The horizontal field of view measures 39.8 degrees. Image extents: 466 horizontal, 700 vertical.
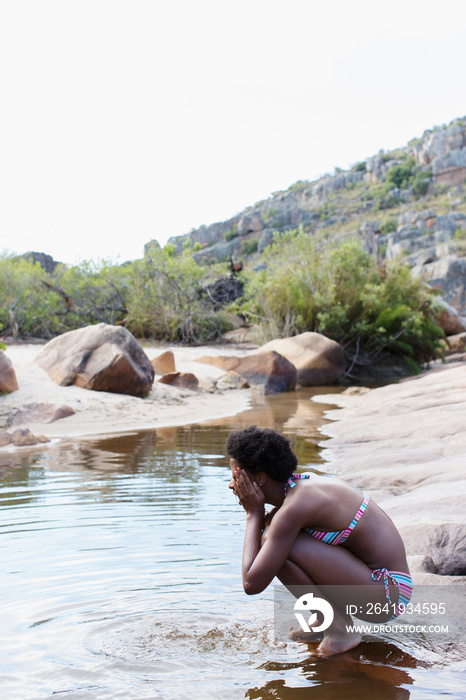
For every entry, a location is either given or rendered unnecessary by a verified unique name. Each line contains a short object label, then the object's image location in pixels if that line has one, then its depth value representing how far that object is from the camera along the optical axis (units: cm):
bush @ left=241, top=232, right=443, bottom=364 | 1800
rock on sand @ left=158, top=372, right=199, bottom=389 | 1297
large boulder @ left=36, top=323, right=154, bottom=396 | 1088
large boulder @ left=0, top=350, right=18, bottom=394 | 970
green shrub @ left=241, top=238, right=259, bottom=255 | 8788
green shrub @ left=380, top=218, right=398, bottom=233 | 7319
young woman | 257
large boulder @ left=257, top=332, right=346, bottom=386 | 1598
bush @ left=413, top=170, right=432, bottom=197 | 8519
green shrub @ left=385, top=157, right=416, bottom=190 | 9019
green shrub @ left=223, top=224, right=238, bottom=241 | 9812
